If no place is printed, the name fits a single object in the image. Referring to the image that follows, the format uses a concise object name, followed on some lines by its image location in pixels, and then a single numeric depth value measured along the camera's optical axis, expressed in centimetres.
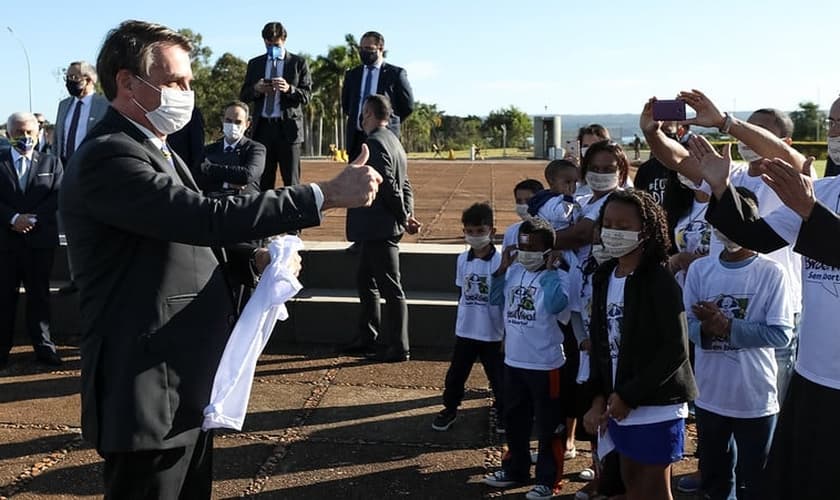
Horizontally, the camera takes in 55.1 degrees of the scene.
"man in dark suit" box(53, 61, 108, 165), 780
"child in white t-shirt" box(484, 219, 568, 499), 458
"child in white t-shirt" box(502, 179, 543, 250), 561
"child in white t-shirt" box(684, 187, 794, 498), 389
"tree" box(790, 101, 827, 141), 6438
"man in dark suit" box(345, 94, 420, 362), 696
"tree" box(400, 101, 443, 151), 6438
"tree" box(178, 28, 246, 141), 4859
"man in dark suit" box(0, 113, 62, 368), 718
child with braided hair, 353
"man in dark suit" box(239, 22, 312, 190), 855
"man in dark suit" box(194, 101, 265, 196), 714
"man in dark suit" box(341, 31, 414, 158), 850
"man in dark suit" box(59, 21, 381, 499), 255
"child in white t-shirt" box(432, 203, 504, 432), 549
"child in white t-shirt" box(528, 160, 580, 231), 530
